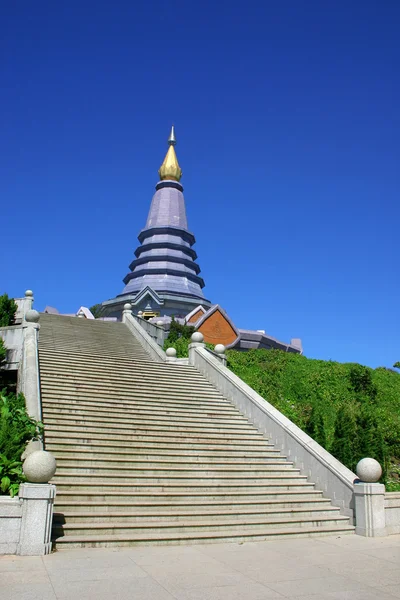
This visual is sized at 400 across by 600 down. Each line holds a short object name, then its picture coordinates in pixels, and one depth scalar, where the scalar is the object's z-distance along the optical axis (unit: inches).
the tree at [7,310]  716.7
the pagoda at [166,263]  1584.6
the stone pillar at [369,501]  346.6
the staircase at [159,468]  309.7
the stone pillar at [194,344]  671.8
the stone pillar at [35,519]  253.3
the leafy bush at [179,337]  838.0
